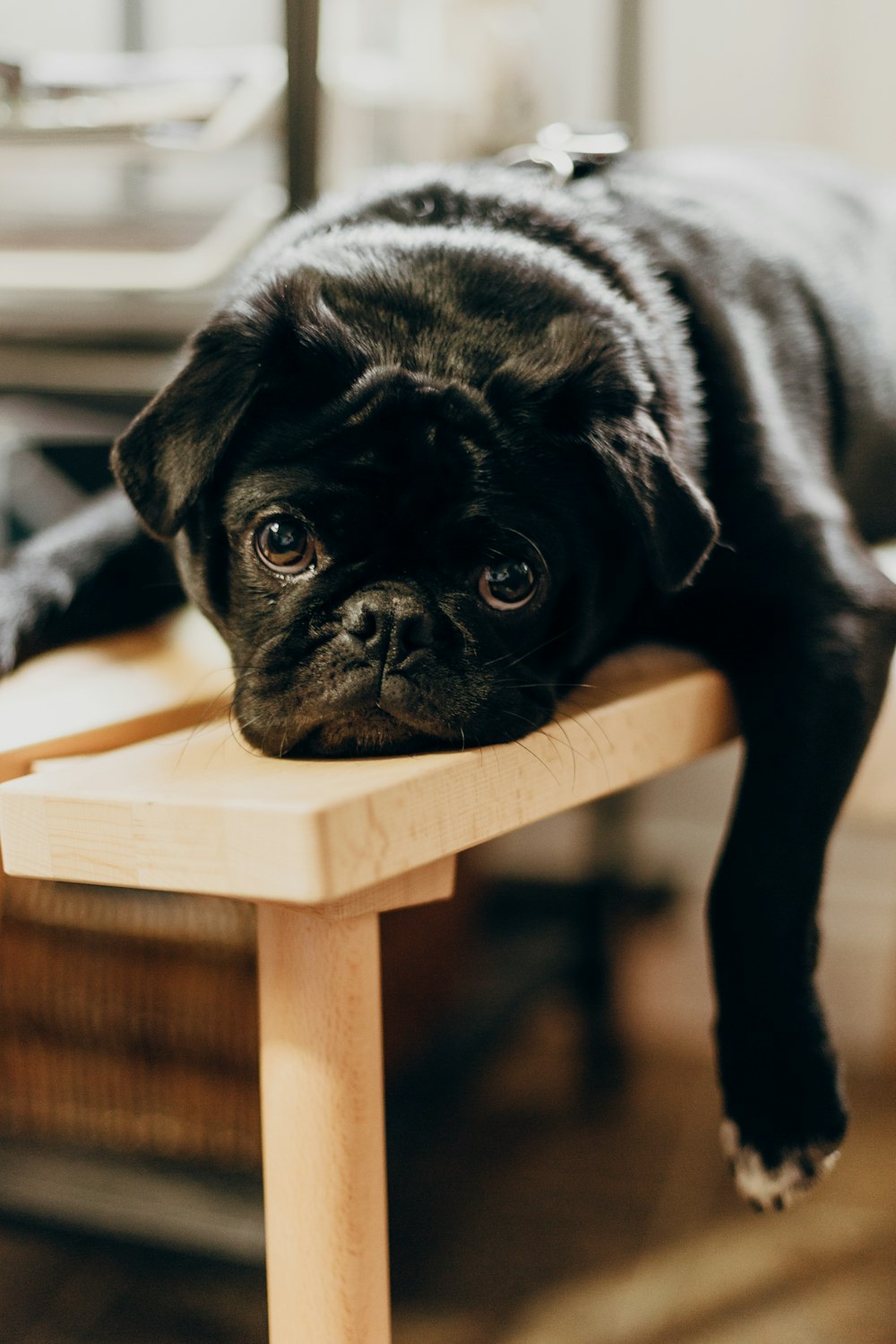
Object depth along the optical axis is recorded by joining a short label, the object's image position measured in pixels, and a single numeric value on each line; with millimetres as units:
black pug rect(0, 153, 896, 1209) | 895
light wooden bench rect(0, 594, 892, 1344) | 672
